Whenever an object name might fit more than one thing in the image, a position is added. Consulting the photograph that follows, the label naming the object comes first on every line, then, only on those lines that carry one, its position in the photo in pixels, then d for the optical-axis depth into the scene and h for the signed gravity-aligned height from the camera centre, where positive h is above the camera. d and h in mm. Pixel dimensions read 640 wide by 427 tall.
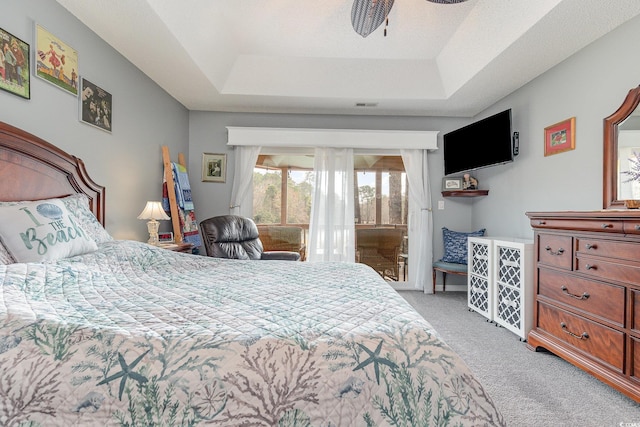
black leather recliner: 3086 -272
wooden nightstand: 2945 -319
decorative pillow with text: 1470 -98
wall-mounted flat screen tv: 3336 +803
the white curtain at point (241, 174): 4266 +524
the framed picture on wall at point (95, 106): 2430 +850
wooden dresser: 1736 -485
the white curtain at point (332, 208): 4289 +75
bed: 756 -385
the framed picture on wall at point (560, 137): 2723 +694
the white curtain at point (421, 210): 4293 +55
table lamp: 2883 -29
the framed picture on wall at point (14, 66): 1801 +856
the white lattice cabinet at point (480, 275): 3127 -632
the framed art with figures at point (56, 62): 2029 +1017
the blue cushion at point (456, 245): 4020 -399
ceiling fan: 2205 +1446
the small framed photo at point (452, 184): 4211 +399
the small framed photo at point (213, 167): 4320 +623
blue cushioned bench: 3781 -657
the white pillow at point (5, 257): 1369 -195
